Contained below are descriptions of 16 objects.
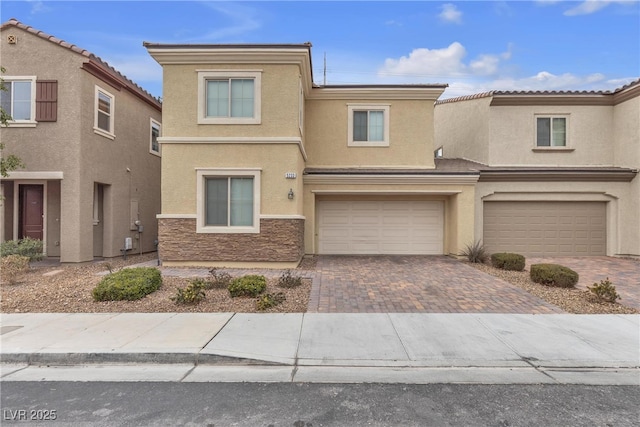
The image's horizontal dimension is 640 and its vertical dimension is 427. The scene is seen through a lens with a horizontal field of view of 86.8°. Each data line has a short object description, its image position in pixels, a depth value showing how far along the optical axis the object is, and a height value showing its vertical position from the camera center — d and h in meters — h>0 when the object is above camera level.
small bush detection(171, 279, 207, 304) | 6.56 -1.63
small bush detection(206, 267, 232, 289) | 7.81 -1.65
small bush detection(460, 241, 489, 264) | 11.80 -1.43
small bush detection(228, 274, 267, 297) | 7.09 -1.59
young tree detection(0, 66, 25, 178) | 9.41 +1.38
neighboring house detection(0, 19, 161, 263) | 10.56 +2.11
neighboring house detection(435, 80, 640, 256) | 13.31 +1.61
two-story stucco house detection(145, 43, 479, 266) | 10.46 +1.83
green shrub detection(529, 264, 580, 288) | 8.05 -1.49
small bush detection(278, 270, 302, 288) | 7.95 -1.66
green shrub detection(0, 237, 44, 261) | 9.55 -1.10
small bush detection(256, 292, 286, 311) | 6.33 -1.72
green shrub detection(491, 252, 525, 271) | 10.21 -1.45
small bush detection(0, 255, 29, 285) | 8.24 -1.41
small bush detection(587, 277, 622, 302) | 6.85 -1.59
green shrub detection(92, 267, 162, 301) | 6.80 -1.54
